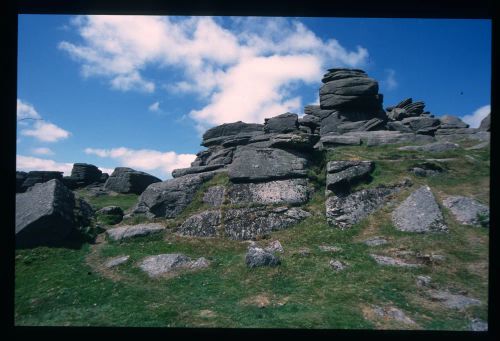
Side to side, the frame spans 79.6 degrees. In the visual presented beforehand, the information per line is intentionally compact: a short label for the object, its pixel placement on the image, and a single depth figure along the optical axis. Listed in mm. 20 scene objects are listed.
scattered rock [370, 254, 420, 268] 15572
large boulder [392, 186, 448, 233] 19172
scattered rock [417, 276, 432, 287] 13719
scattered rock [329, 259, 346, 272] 15448
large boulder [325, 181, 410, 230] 22205
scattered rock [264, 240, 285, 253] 18750
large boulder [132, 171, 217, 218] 26641
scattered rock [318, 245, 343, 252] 18062
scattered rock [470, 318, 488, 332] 10492
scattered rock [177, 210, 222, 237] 22469
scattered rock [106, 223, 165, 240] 22094
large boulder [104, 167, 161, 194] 41125
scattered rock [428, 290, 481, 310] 11930
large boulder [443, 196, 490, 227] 19016
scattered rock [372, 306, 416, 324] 11031
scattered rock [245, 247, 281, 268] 16142
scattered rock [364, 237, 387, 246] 18469
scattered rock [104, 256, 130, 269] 17269
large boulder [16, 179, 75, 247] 18781
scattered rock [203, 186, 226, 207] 26169
